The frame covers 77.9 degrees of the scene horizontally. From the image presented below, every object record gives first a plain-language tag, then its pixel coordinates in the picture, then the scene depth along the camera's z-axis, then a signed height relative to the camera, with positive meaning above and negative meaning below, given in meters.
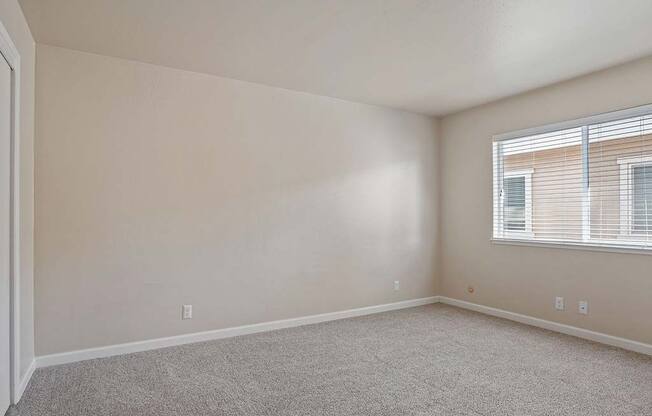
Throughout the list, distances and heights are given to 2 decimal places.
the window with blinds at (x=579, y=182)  3.39 +0.24
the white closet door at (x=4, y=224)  2.19 -0.10
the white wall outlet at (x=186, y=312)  3.51 -0.92
